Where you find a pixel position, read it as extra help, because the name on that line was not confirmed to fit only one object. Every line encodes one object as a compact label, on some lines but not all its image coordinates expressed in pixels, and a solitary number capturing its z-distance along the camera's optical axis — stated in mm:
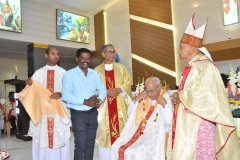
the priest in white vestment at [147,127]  2496
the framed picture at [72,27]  9305
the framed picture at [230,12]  6352
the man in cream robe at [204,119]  2029
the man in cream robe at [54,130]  3250
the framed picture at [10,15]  7605
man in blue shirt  2677
